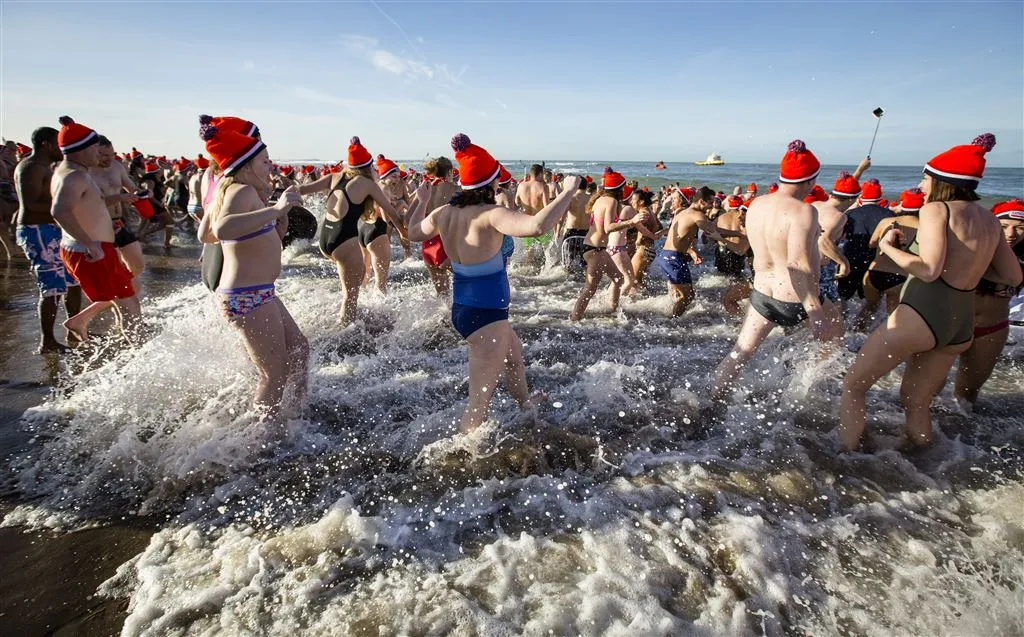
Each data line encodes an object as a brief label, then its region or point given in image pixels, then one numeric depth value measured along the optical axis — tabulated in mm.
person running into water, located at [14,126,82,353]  4590
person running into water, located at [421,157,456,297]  5984
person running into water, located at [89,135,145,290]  5176
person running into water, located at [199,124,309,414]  2707
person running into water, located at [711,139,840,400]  3523
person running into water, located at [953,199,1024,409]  3514
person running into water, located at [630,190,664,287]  7327
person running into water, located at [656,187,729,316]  6074
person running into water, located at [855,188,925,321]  4832
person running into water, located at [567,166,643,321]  6152
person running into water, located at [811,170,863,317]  4625
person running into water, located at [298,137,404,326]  5418
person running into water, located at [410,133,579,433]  2869
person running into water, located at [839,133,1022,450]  2643
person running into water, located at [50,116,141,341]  4070
